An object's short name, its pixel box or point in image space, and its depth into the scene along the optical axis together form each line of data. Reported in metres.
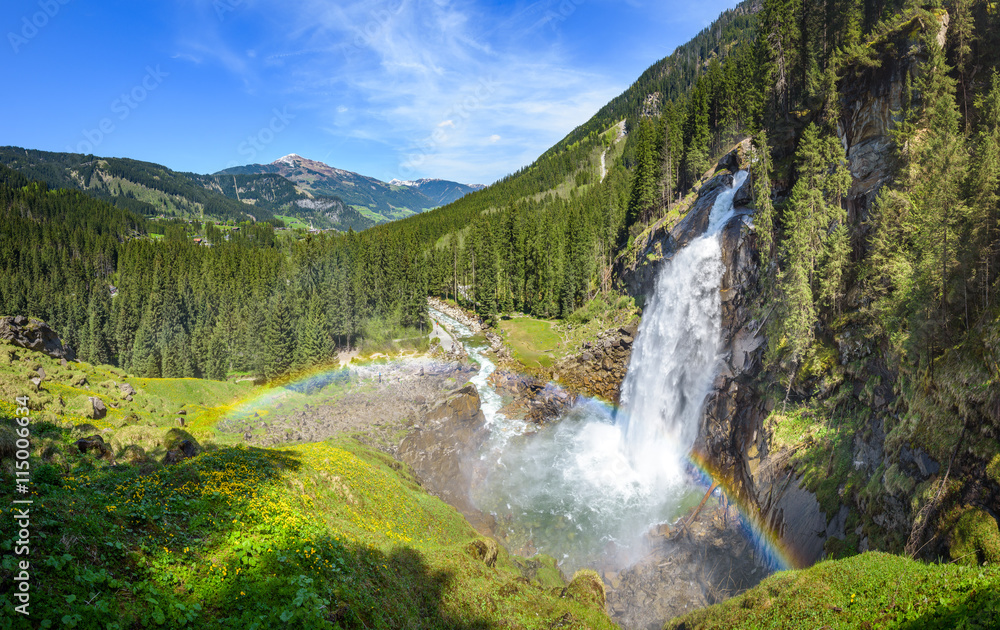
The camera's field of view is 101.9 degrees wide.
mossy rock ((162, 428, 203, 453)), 16.69
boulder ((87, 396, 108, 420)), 21.08
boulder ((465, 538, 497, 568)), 15.86
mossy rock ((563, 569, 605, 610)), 15.41
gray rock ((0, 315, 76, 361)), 29.88
